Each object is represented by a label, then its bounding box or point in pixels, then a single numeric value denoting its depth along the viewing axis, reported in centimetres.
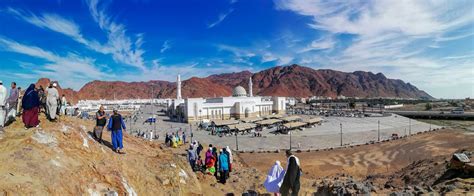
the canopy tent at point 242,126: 3523
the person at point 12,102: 825
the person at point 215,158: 1078
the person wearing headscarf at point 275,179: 691
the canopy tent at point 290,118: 4446
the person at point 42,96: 932
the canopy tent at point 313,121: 4338
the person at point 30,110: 745
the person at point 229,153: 1041
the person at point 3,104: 753
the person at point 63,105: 1130
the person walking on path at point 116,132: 828
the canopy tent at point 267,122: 3927
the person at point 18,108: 897
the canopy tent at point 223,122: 3800
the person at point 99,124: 840
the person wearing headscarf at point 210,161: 1104
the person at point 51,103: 819
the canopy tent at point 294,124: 3719
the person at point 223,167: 999
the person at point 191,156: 1144
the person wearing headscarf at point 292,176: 613
